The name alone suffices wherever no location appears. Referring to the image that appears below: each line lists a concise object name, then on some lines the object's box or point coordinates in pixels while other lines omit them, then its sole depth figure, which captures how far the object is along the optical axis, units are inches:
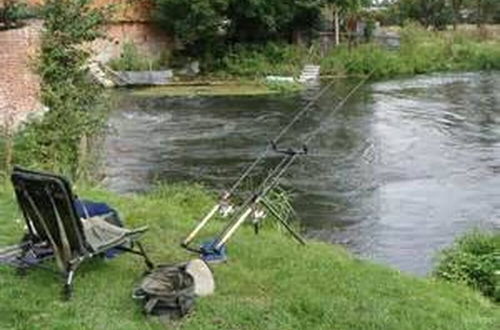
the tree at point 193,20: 1150.3
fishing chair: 194.5
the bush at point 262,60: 1165.1
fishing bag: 192.5
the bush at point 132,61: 1115.9
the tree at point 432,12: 1593.3
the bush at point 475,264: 289.1
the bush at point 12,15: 528.4
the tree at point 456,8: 1575.2
